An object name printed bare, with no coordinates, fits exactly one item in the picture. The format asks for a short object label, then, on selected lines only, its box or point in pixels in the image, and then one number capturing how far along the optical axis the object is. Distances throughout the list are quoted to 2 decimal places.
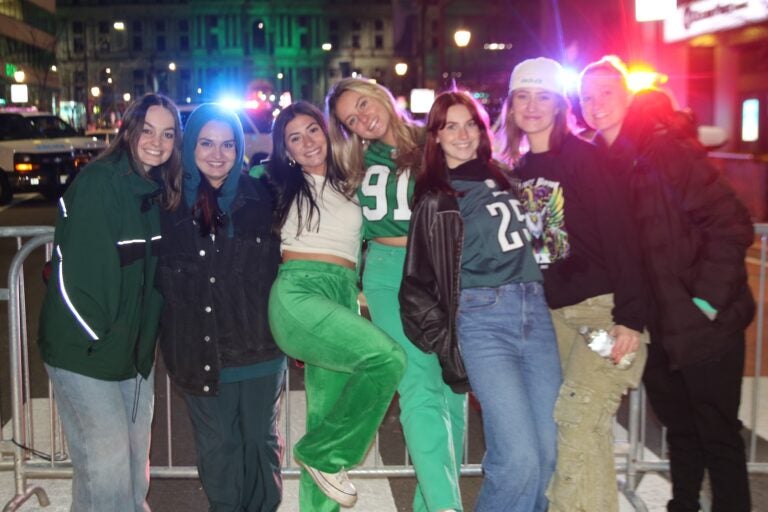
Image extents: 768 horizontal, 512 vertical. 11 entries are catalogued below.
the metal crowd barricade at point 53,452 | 4.62
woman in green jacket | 3.50
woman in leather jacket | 3.65
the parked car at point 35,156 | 20.91
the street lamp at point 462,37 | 27.45
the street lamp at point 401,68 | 43.95
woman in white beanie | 3.67
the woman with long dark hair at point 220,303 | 3.94
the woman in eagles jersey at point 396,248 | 3.90
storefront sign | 15.48
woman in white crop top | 3.85
